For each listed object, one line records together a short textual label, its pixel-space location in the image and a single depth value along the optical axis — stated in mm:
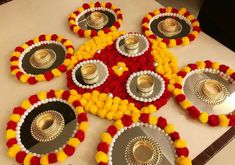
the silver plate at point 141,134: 792
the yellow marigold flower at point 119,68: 987
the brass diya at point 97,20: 1161
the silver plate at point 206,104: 888
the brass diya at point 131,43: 1032
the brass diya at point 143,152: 781
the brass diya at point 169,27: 1108
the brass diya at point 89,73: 937
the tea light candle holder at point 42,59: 1033
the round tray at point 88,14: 1134
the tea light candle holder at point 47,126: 837
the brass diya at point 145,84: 904
